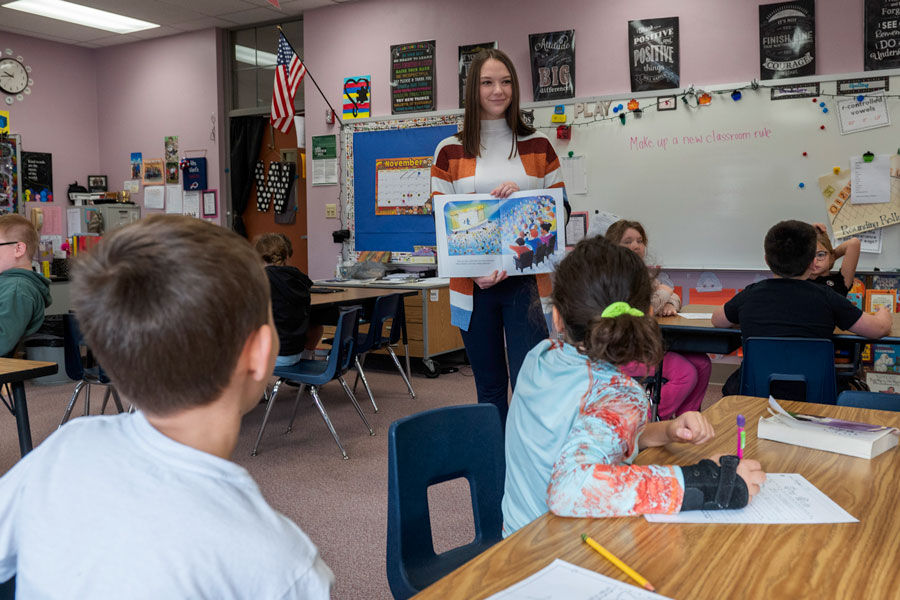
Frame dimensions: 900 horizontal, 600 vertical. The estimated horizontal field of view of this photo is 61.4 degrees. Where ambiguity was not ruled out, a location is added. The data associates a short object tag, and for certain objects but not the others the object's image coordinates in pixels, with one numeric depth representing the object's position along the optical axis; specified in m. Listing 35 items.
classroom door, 7.52
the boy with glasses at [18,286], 3.08
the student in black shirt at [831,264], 3.71
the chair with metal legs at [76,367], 3.73
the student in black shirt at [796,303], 2.90
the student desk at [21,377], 2.41
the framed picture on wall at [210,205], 7.79
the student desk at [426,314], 5.75
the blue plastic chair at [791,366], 2.71
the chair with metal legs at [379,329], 4.41
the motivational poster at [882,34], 4.63
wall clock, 7.59
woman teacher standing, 2.41
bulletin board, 6.36
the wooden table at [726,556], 0.91
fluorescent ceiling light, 6.84
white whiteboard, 4.88
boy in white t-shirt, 0.65
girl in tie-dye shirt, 1.11
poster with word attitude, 5.68
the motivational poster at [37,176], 7.77
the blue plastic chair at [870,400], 2.01
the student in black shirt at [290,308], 3.90
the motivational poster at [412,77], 6.34
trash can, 5.66
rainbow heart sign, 6.66
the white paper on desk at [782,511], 1.10
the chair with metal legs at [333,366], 3.80
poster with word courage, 4.85
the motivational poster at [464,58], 6.10
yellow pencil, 0.90
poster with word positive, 5.29
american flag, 6.42
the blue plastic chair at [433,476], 1.47
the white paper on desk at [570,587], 0.87
